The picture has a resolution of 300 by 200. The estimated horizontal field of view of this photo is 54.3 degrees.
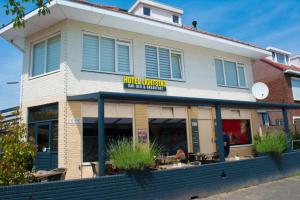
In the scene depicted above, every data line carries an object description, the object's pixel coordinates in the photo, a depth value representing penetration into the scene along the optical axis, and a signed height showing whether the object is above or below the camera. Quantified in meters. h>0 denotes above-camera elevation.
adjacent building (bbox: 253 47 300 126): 22.67 +4.85
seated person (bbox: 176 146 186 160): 12.42 -0.29
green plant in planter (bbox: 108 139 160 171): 7.46 -0.15
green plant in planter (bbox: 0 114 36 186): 6.34 +0.01
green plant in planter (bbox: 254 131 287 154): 11.33 +0.03
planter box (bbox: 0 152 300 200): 6.17 -0.86
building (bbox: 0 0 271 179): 10.95 +3.14
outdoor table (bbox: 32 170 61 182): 8.03 -0.61
